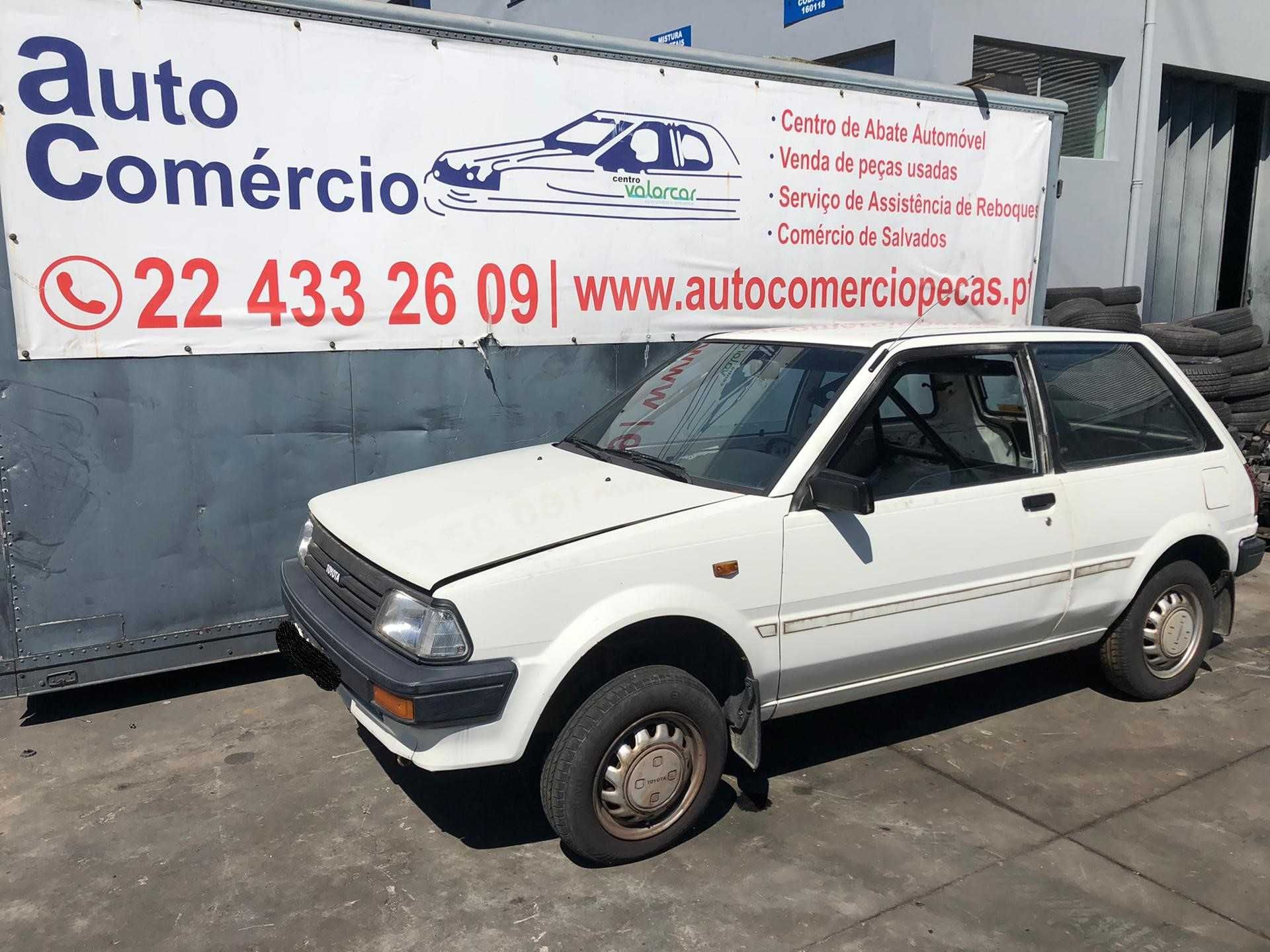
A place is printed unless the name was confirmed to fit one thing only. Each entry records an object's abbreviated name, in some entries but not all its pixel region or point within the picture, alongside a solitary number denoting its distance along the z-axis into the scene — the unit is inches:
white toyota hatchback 128.4
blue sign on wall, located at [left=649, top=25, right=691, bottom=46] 491.2
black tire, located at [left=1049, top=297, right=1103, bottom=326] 354.0
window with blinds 404.8
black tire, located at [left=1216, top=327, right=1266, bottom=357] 360.5
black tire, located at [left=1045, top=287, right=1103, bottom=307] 379.9
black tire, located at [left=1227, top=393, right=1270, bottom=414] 358.9
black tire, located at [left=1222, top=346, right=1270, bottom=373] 360.2
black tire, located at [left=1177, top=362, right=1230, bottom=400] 336.2
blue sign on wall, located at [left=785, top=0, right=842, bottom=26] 410.9
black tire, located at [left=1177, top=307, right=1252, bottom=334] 370.0
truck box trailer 167.5
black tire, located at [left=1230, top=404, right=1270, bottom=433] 344.5
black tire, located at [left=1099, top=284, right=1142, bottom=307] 385.4
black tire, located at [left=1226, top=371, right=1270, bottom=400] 358.3
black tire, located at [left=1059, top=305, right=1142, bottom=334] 351.6
